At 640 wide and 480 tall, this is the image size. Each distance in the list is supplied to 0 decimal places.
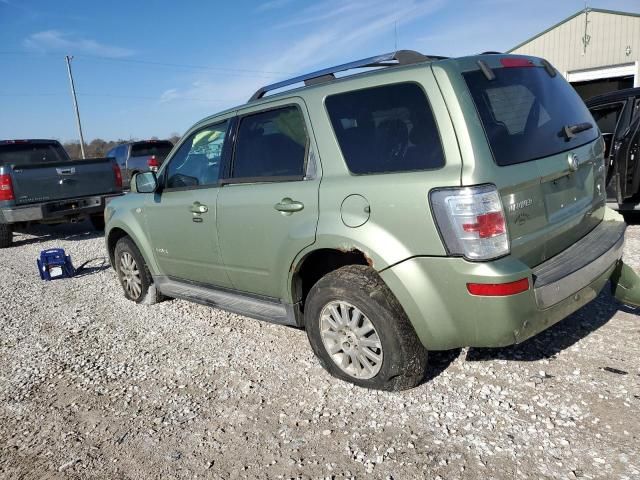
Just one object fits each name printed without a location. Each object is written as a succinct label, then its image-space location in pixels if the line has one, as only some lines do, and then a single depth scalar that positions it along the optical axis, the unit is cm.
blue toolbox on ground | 655
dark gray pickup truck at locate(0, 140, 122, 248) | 857
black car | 618
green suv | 248
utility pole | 3381
